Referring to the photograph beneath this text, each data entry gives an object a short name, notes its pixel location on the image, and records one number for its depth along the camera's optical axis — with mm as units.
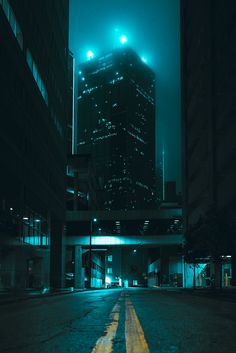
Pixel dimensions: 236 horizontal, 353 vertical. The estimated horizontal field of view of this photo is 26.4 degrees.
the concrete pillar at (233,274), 59756
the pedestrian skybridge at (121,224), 82000
